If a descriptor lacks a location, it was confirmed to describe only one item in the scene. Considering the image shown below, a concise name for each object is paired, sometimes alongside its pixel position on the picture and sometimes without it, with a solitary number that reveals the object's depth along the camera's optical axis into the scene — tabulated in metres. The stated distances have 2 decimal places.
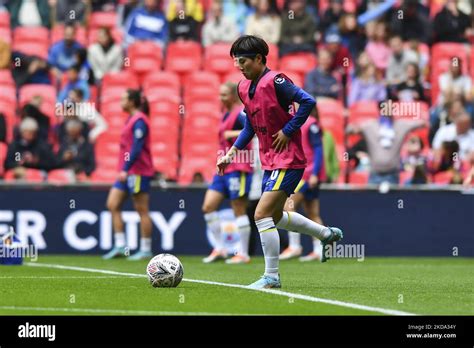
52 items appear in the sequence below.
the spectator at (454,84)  19.77
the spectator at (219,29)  20.92
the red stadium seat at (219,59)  20.89
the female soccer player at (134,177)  16.25
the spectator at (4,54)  20.53
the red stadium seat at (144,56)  20.92
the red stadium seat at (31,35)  21.17
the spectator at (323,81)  20.03
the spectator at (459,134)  18.91
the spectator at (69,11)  21.36
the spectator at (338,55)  20.39
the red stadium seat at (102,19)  21.42
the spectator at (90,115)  19.52
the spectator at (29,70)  20.61
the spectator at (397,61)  20.30
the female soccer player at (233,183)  15.32
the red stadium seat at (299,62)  20.81
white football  10.54
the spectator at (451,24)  20.89
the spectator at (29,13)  21.38
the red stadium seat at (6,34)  20.97
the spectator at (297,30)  20.73
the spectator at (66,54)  20.69
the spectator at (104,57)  20.59
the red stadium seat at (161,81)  20.64
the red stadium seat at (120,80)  20.59
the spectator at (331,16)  21.02
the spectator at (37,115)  19.23
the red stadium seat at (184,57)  20.95
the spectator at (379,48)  20.64
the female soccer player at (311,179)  16.28
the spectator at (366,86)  19.98
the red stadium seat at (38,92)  20.14
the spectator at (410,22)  21.02
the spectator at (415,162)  18.27
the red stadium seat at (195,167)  19.15
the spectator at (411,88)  19.84
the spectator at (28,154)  18.56
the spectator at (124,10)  21.48
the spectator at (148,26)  21.16
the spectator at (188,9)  21.08
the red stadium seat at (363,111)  19.73
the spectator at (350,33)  20.95
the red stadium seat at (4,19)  21.33
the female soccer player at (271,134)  10.31
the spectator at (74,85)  20.22
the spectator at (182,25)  21.08
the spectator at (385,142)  18.39
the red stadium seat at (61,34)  21.12
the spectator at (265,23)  20.81
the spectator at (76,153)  18.72
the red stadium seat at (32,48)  20.91
